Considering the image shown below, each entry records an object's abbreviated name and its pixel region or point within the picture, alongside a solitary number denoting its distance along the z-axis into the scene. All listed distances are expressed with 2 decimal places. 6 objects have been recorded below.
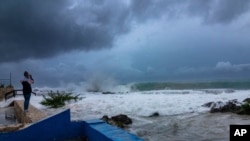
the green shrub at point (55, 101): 10.14
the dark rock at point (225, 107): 8.27
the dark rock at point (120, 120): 6.44
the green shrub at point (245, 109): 7.64
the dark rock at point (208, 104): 9.31
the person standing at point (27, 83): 6.12
